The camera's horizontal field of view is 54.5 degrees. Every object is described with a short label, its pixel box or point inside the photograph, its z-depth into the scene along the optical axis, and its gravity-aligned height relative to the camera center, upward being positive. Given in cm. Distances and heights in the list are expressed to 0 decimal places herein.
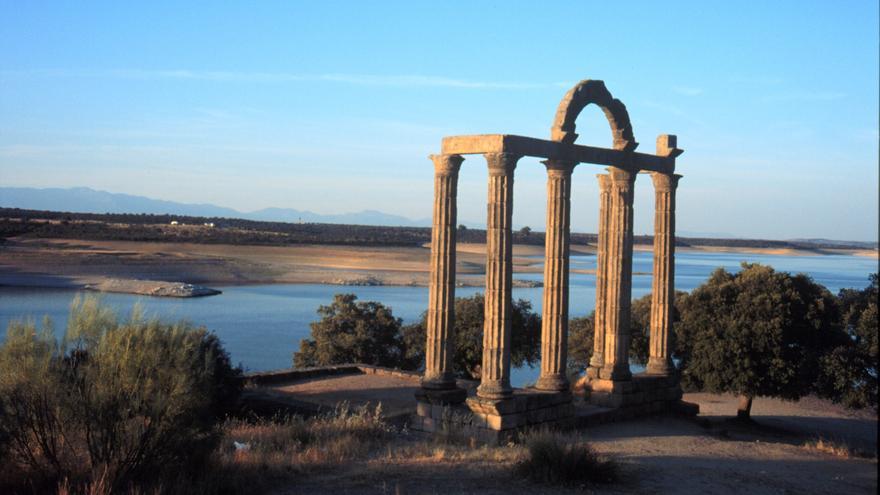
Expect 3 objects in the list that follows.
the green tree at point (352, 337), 2784 -365
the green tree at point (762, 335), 2078 -246
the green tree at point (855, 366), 2041 -311
